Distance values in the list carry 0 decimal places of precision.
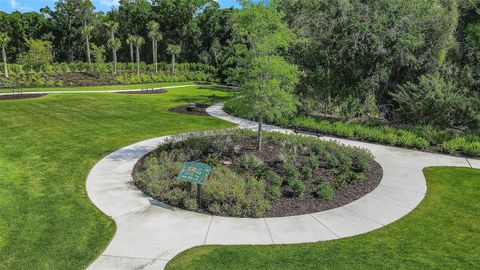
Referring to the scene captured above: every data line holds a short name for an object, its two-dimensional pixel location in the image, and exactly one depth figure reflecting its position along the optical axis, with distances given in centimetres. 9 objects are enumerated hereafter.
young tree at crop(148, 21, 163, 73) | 4906
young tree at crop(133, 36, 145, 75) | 4414
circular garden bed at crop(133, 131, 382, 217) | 844
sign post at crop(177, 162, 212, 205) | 824
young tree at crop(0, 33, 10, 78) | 3434
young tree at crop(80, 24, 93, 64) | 4769
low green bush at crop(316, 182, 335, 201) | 886
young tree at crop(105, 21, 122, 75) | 4247
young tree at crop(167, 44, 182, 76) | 4825
